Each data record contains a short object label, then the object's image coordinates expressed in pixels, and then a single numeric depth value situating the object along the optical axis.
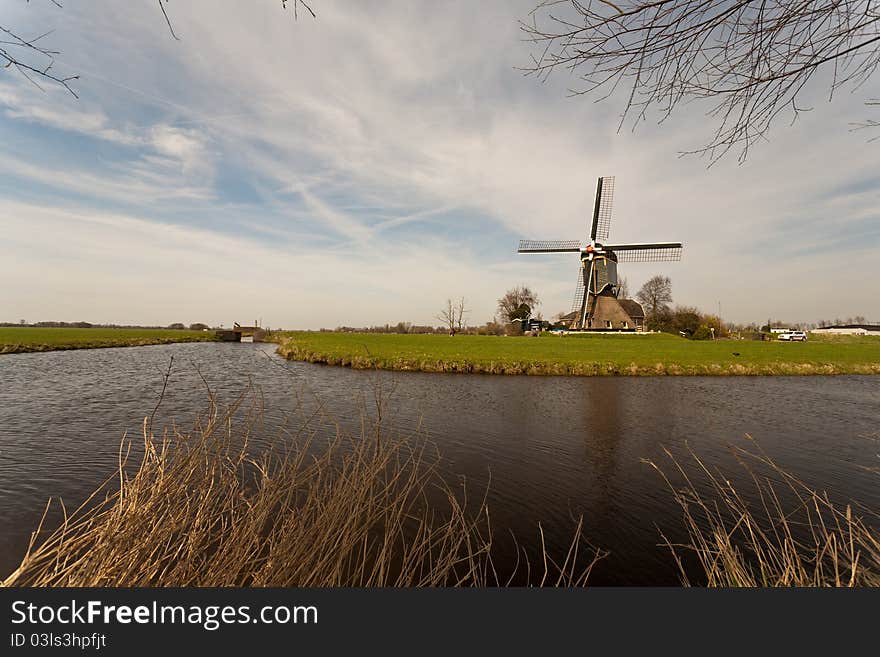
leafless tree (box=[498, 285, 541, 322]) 76.47
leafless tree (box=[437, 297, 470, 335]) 73.88
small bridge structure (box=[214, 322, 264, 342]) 63.94
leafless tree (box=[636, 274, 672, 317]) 73.44
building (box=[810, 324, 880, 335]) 100.56
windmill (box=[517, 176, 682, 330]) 47.28
